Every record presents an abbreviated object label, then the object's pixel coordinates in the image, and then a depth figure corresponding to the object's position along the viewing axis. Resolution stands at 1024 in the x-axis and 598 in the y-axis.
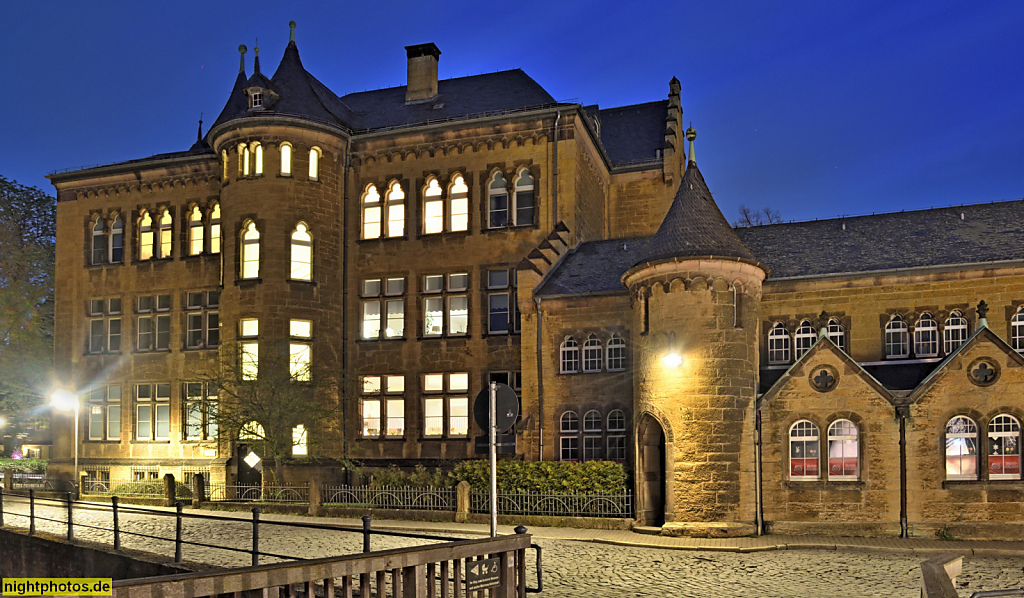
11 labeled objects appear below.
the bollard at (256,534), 13.79
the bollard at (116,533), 17.79
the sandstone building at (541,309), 22.33
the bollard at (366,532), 11.08
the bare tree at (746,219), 54.62
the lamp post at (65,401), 36.22
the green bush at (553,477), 24.09
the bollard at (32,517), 21.45
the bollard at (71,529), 20.09
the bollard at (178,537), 16.14
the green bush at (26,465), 44.07
